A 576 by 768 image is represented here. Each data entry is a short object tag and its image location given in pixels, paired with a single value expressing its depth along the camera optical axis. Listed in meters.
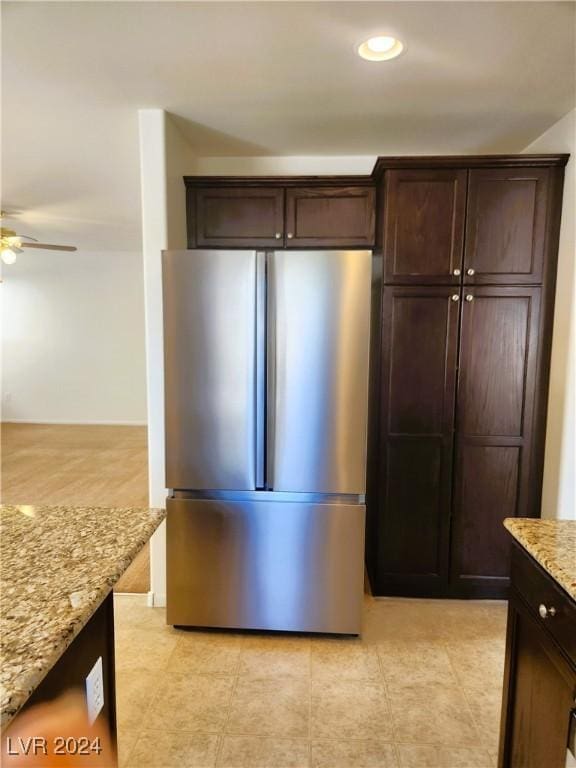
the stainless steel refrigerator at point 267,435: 1.98
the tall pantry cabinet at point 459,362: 2.29
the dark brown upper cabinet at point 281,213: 2.57
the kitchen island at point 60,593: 0.73
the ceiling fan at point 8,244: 3.47
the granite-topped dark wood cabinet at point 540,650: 1.00
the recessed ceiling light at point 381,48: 1.65
